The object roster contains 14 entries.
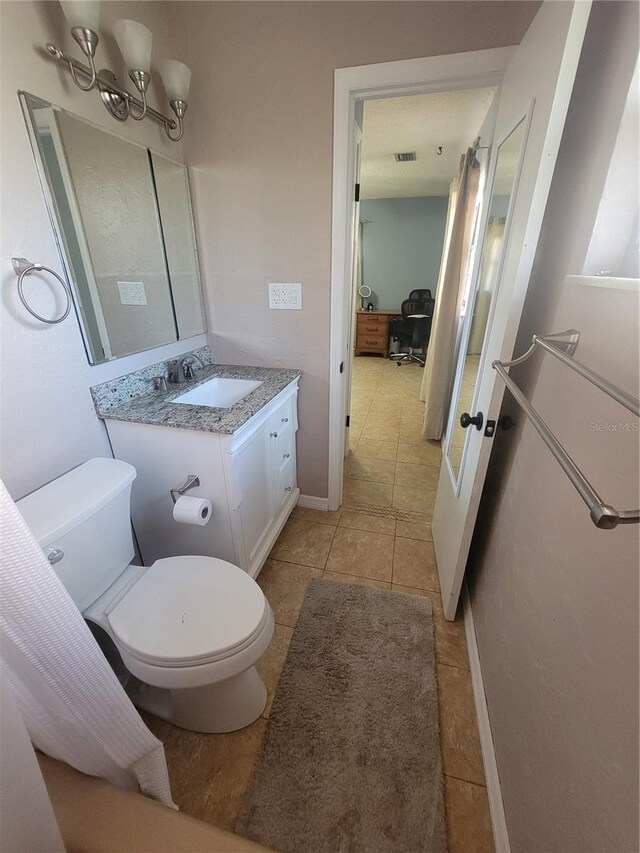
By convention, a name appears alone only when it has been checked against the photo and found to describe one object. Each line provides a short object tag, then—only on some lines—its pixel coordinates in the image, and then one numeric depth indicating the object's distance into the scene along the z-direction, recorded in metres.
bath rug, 0.93
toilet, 0.93
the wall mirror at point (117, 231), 1.13
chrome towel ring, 1.01
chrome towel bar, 0.45
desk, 5.70
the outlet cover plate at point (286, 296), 1.75
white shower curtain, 0.53
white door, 0.82
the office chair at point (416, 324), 5.31
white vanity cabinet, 1.31
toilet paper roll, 1.24
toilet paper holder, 1.33
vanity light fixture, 1.00
